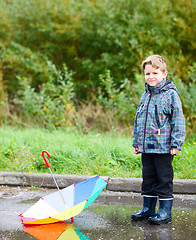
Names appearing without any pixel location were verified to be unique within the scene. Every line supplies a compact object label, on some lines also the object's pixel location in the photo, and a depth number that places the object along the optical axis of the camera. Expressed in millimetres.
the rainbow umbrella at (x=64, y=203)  7016
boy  7266
